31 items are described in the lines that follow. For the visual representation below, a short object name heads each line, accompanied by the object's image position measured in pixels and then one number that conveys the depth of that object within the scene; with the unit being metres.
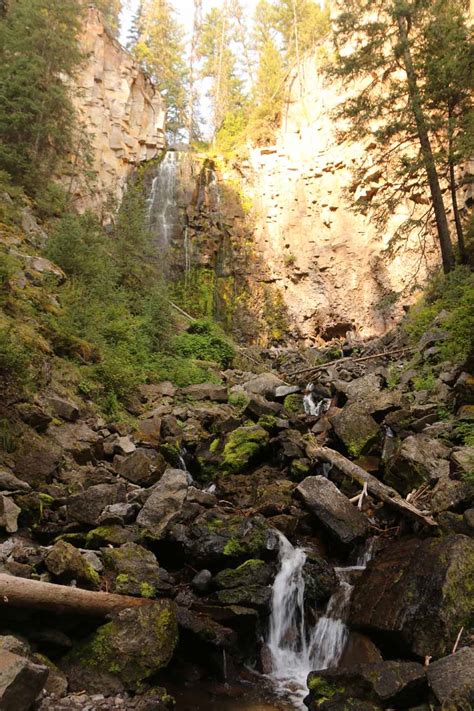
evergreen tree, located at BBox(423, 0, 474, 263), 11.00
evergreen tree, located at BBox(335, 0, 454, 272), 12.29
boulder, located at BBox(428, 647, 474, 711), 3.46
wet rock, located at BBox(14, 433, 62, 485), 6.38
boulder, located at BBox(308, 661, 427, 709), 3.84
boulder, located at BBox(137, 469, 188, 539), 6.11
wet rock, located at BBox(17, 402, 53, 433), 7.02
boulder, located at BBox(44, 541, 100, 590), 4.53
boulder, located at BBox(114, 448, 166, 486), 7.71
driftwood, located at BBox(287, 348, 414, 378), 14.36
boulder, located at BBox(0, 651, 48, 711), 3.07
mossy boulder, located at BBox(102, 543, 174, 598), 5.02
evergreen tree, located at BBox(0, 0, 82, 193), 14.95
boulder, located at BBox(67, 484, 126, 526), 5.85
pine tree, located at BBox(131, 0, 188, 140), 37.97
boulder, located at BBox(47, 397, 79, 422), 8.27
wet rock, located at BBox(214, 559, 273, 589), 5.64
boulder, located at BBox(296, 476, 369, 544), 6.58
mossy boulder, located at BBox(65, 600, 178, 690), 4.22
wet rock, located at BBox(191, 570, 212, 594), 5.63
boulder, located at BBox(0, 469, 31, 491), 5.70
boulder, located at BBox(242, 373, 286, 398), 13.89
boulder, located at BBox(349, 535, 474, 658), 4.38
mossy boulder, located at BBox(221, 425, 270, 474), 9.27
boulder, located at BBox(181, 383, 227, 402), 13.04
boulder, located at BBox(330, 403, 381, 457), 8.64
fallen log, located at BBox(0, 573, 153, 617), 3.86
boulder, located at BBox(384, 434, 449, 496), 6.66
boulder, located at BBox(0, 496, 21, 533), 5.04
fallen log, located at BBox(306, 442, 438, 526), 6.05
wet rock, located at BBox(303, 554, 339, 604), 5.80
